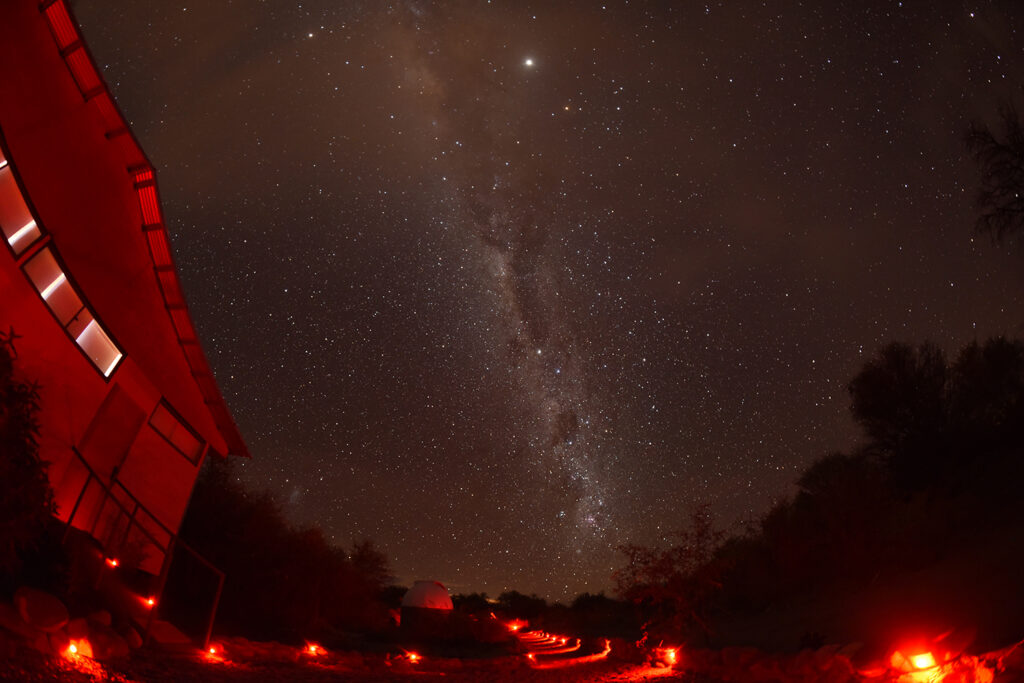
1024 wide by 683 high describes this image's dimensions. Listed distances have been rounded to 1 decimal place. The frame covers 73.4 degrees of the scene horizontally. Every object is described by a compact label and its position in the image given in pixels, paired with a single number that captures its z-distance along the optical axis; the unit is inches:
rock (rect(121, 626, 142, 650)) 342.3
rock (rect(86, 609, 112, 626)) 322.0
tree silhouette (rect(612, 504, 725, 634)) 538.0
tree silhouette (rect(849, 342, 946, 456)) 782.5
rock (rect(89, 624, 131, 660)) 301.1
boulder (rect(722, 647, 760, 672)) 413.4
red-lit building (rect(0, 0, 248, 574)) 351.9
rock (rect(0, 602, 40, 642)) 260.4
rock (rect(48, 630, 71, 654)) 271.6
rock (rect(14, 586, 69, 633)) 271.7
